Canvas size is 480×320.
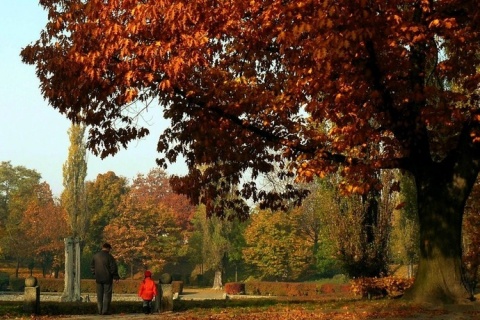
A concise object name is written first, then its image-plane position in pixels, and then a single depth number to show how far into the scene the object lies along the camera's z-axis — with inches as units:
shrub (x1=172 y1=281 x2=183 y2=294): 2220.2
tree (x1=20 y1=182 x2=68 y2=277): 2856.8
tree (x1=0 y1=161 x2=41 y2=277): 2888.8
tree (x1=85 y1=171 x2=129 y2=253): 3117.6
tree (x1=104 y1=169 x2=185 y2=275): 2824.8
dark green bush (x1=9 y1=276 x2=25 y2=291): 2551.7
